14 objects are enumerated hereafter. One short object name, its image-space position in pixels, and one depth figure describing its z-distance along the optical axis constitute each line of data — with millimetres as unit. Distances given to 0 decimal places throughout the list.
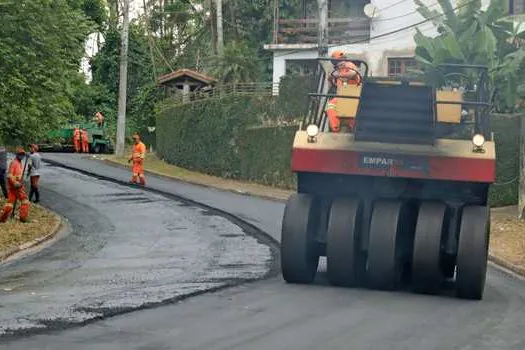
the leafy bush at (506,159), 25344
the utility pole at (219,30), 47562
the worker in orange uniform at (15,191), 21219
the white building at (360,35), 40375
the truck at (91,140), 51344
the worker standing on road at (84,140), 51388
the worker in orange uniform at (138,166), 31047
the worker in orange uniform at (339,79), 13156
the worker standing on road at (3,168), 25539
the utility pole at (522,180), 21512
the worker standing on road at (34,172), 25984
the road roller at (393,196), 11586
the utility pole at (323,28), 31181
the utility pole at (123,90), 43750
